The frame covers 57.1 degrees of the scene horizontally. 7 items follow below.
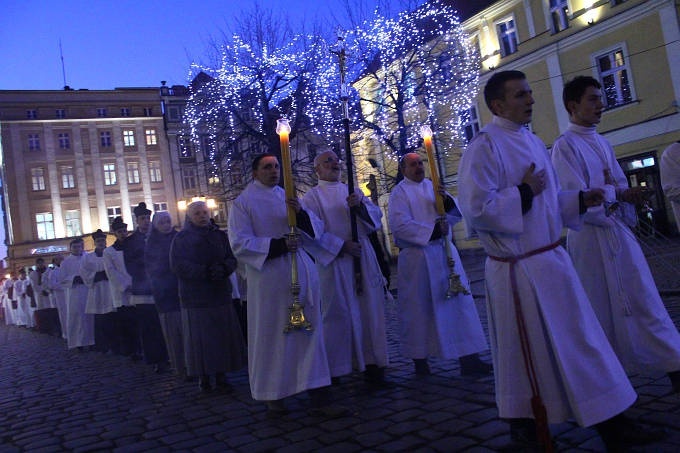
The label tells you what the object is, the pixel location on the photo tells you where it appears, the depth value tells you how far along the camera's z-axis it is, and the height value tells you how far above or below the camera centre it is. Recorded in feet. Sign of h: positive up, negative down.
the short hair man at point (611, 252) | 13.47 -0.73
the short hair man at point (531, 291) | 10.58 -1.07
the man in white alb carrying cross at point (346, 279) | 18.75 -0.68
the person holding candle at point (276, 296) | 16.83 -0.78
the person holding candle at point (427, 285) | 18.85 -1.21
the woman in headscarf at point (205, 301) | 21.79 -0.80
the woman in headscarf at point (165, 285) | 25.08 -0.01
